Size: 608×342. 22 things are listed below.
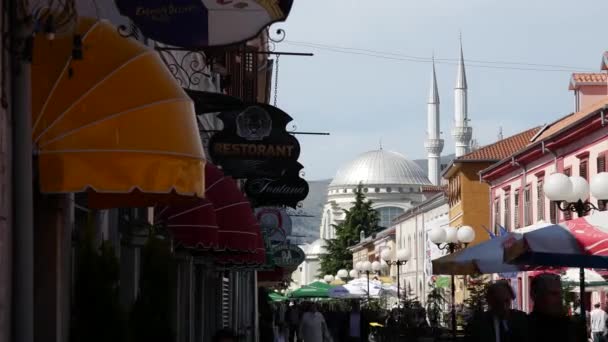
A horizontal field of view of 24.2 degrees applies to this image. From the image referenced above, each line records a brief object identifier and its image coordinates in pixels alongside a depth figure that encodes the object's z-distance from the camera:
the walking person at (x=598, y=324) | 35.28
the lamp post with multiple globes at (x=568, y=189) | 19.28
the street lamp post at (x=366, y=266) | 62.46
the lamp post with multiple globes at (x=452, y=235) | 30.59
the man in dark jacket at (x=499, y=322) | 9.70
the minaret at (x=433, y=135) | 179.12
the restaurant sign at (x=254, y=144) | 18.19
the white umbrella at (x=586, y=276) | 32.75
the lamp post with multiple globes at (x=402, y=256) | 48.91
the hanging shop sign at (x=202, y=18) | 9.62
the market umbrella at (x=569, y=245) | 14.02
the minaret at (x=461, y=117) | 152.62
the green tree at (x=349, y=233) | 152.00
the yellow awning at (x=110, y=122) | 8.66
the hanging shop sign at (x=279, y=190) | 23.06
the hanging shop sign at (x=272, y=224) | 35.97
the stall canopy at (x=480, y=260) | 19.88
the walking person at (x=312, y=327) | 30.95
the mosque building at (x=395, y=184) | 180.50
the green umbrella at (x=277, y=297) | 81.25
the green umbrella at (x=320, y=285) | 61.28
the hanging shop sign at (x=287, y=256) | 36.16
